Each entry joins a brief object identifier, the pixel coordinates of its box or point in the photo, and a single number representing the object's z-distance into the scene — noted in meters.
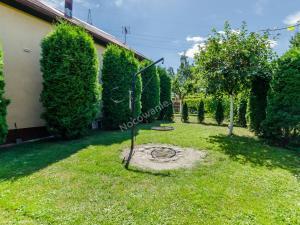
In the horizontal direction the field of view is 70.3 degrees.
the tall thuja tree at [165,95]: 15.45
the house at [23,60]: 6.91
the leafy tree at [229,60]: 8.32
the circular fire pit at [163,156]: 4.97
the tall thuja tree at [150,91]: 13.11
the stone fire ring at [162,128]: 10.13
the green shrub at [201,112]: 14.55
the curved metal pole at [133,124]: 5.24
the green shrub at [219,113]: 13.59
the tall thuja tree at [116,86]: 9.73
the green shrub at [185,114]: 14.97
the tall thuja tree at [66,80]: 6.93
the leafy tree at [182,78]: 18.92
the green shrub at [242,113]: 12.65
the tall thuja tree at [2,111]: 5.62
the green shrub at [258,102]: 8.78
